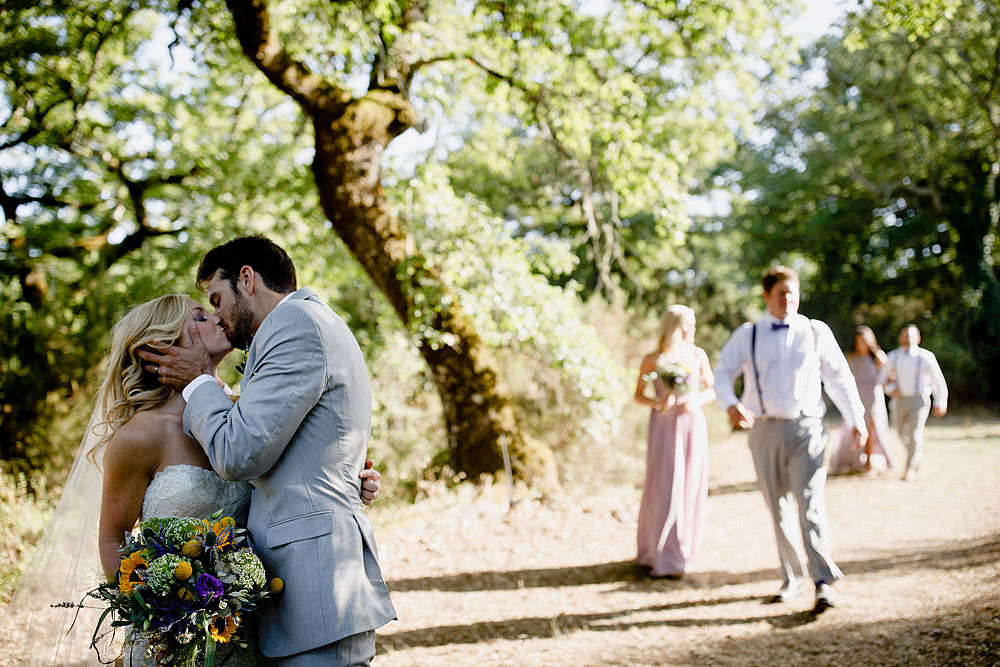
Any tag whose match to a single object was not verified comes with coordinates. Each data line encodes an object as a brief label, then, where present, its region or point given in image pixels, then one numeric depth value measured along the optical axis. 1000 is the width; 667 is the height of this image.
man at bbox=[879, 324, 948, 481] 10.55
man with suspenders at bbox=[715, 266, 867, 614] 5.43
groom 2.31
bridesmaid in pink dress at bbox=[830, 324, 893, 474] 11.28
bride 2.69
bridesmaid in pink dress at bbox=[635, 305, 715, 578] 6.63
